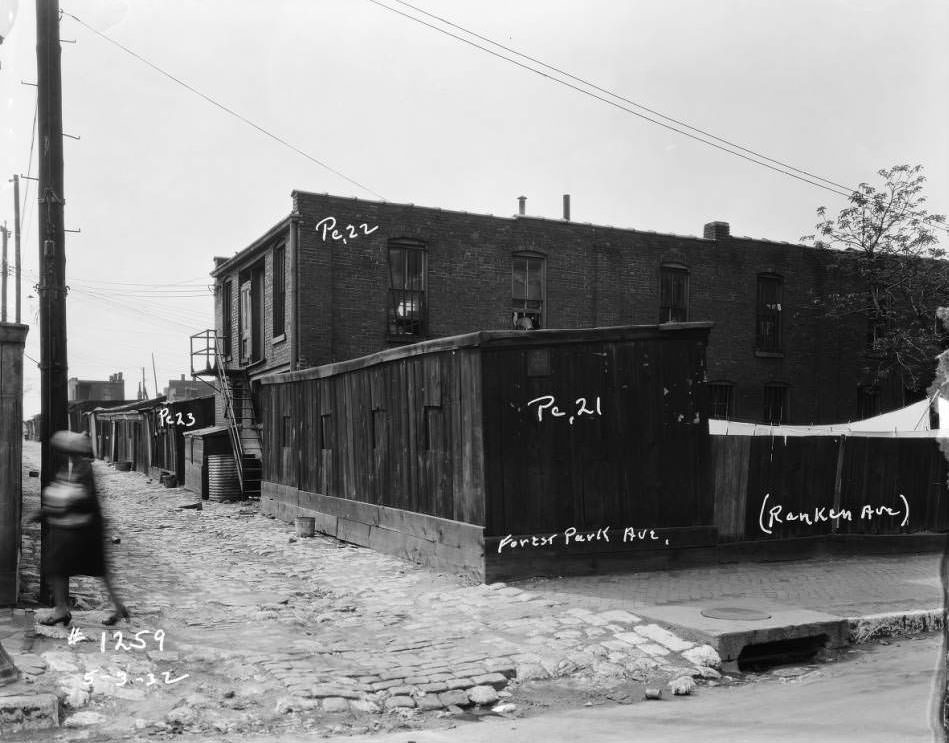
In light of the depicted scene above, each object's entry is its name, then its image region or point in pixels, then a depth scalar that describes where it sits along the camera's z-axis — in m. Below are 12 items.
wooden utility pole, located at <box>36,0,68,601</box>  8.44
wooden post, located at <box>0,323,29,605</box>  8.05
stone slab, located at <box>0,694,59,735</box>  5.32
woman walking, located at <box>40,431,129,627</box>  7.30
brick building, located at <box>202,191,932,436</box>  21.69
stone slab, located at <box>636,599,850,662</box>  7.16
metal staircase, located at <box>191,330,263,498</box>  22.78
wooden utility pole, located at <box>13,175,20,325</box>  33.92
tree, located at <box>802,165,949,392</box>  23.45
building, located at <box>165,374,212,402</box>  65.88
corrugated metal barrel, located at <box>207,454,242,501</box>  22.41
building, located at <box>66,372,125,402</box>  100.56
